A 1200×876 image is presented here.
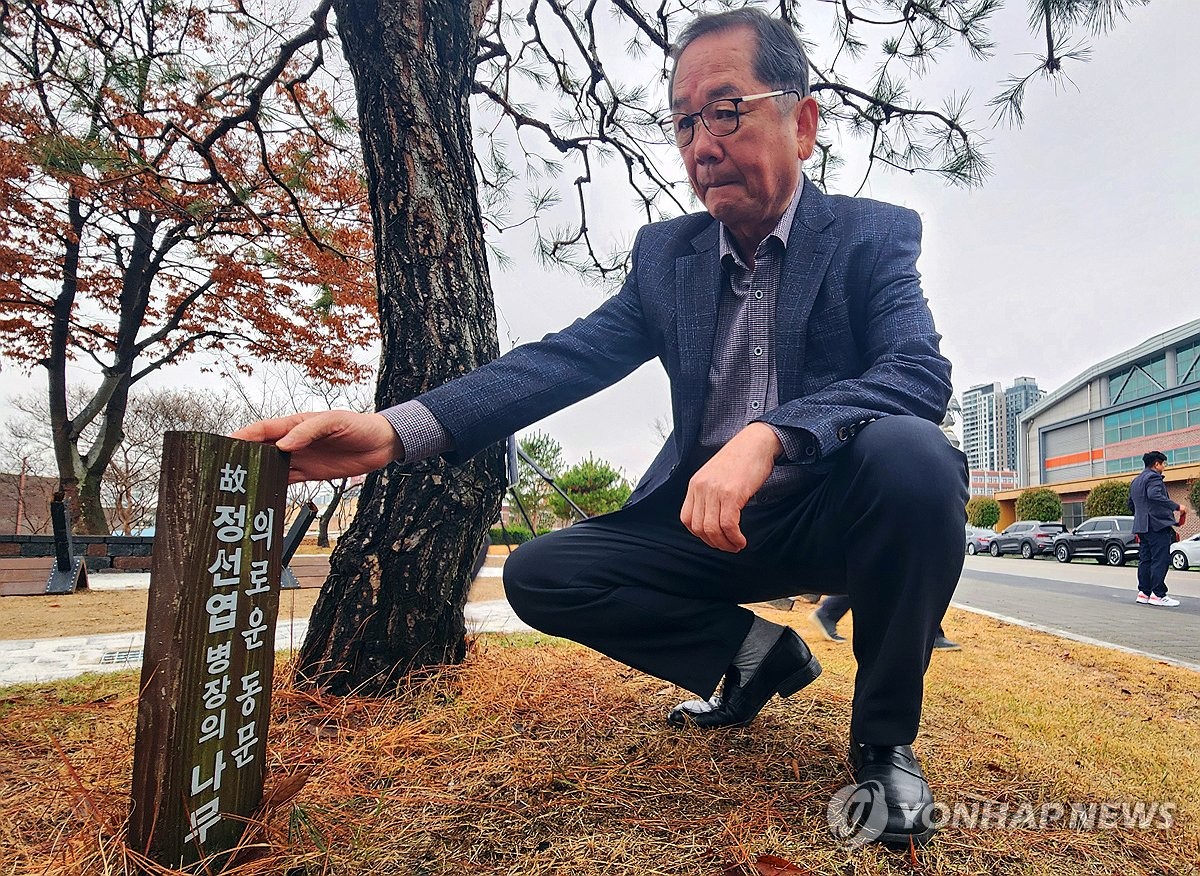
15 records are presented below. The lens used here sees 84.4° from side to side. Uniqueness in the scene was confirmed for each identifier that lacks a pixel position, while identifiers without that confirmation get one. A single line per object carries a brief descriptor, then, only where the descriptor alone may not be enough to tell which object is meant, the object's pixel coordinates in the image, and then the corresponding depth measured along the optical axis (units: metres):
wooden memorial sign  0.84
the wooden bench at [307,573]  5.97
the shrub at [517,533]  16.07
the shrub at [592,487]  16.34
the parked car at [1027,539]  18.62
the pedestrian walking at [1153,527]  6.20
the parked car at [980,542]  22.95
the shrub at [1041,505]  26.25
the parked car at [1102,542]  13.82
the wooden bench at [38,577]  5.13
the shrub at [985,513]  30.67
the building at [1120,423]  24.89
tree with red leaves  3.02
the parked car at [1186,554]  12.48
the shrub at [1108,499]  20.38
